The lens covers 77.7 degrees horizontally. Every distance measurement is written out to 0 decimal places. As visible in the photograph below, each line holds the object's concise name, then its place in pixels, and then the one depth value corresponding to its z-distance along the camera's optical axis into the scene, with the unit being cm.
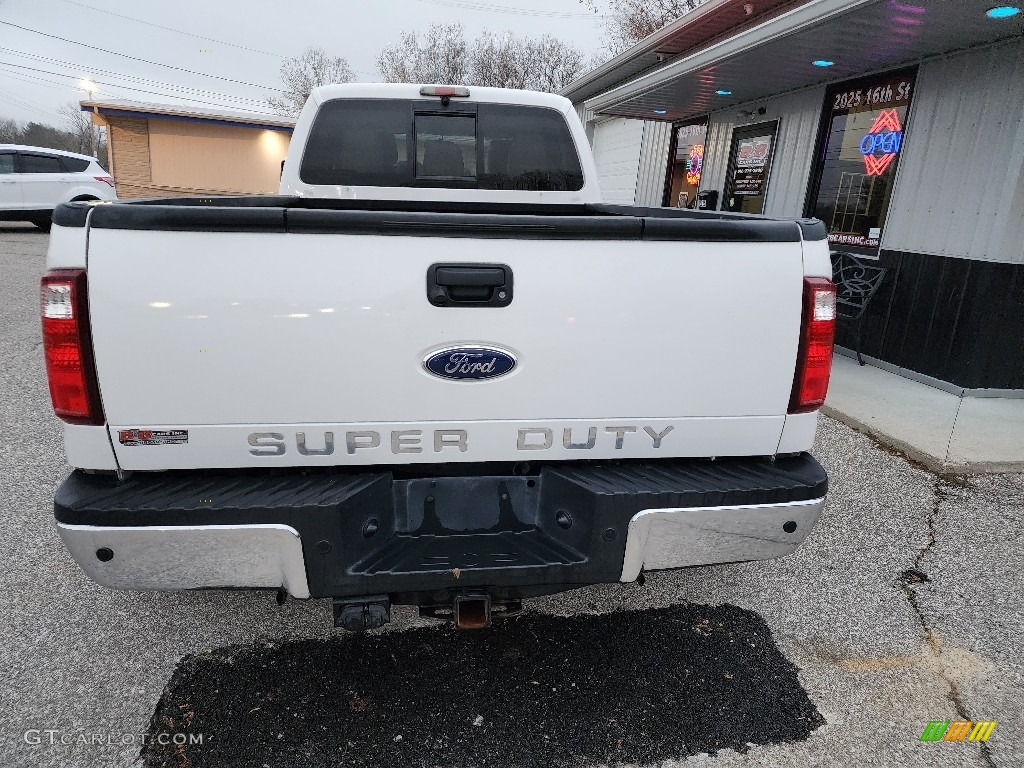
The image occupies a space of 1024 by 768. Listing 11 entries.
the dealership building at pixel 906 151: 548
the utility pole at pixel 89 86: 4572
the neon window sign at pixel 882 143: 664
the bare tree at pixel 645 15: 2488
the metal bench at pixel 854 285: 659
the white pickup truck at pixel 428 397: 178
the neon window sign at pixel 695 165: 1095
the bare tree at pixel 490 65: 3900
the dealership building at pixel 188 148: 2455
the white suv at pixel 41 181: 1527
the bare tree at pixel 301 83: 4612
